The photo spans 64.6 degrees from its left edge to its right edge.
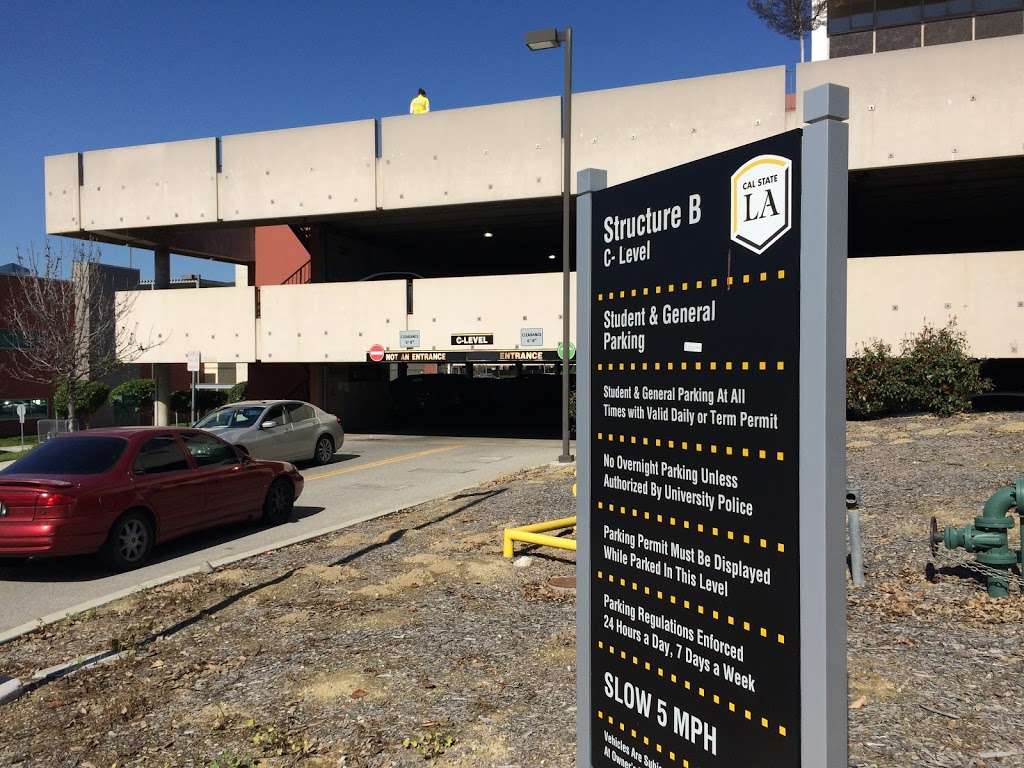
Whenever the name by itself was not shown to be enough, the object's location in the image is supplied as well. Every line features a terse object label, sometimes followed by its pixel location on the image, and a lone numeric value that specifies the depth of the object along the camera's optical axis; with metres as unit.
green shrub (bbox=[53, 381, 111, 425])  28.90
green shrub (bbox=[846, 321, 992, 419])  17.59
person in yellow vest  25.62
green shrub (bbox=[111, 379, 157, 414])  32.16
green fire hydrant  6.04
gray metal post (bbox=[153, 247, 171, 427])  29.41
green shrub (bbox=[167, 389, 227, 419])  32.81
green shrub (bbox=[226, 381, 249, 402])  30.64
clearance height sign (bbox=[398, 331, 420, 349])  24.78
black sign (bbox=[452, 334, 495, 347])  24.16
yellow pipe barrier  7.77
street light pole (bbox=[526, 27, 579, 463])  15.59
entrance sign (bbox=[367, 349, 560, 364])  23.47
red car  8.28
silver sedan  16.08
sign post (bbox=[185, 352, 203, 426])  23.00
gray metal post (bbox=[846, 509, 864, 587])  6.52
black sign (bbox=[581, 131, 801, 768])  2.30
